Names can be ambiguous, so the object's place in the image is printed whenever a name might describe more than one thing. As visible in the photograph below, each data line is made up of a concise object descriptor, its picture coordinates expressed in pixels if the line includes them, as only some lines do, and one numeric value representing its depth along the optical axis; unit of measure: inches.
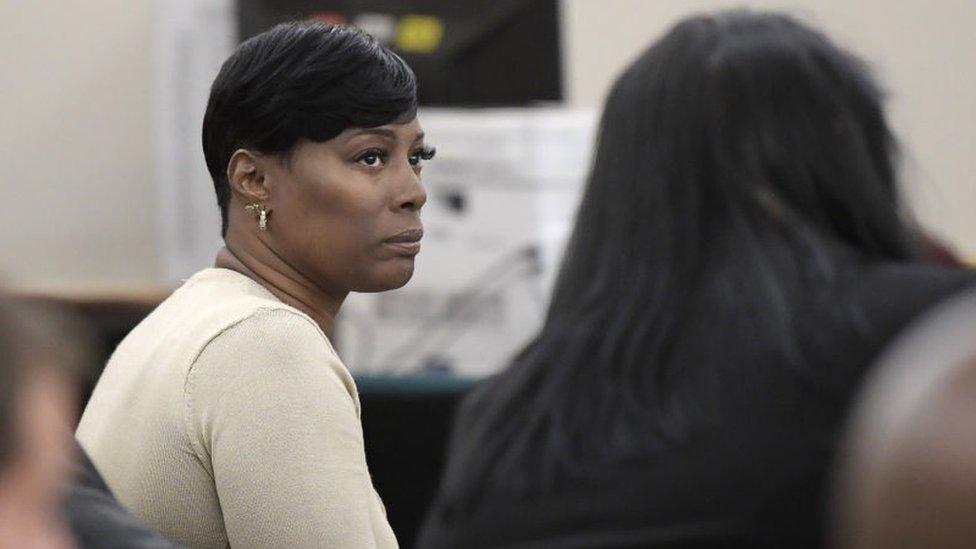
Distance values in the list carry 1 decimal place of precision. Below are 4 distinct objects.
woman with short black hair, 194.2
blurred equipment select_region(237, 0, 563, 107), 315.2
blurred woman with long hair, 187.4
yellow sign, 318.4
